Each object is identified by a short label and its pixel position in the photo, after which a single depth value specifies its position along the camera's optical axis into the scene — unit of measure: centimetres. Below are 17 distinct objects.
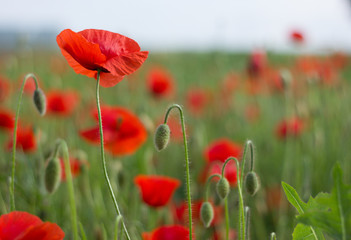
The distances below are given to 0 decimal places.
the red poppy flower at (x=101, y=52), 83
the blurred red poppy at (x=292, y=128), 131
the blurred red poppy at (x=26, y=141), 114
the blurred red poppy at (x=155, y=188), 99
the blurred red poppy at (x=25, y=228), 80
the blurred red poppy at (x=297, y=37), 287
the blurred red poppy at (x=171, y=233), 90
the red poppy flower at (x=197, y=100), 299
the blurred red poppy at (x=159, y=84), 172
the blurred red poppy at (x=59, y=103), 136
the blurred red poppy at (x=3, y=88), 152
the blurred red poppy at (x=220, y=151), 112
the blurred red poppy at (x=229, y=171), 109
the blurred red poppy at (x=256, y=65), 279
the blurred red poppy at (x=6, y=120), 120
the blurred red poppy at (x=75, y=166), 110
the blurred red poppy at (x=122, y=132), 110
